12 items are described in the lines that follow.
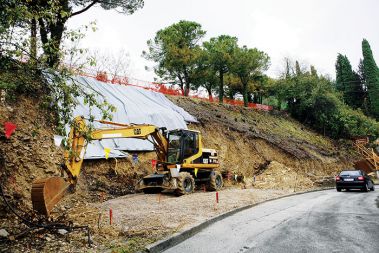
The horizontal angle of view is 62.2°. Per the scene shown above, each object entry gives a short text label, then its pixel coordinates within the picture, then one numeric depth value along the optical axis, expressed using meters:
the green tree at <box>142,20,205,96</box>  37.44
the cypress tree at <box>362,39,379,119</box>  53.62
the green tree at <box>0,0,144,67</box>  5.71
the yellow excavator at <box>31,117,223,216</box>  13.18
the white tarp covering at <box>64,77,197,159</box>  17.22
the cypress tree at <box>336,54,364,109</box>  60.34
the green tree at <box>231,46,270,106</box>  37.62
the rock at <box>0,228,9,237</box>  6.59
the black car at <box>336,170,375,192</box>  21.48
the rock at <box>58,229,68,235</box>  7.21
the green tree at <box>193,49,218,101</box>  38.09
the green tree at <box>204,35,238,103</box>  37.06
